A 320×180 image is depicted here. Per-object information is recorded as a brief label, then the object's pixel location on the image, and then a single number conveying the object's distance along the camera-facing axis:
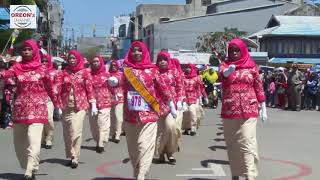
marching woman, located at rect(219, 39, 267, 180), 8.15
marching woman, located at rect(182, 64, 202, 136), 15.39
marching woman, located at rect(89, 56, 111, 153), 12.48
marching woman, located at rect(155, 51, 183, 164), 10.46
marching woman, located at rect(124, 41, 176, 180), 8.16
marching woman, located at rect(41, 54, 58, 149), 13.23
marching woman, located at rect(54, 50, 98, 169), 10.43
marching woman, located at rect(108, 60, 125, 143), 14.01
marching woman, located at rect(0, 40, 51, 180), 8.70
